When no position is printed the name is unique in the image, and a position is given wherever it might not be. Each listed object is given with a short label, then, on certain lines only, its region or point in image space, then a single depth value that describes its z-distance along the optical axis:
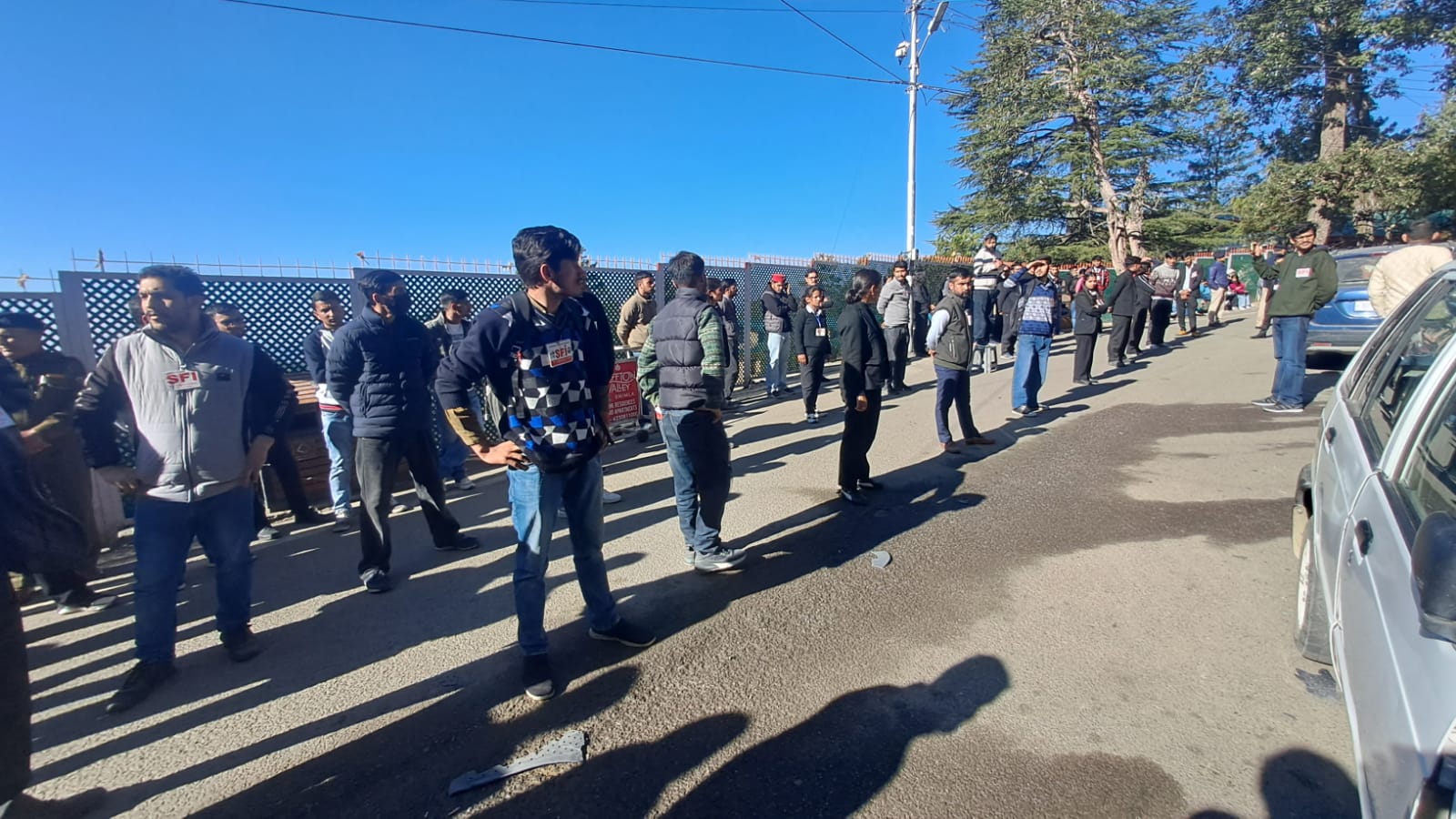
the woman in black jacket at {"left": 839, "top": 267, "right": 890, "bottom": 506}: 5.24
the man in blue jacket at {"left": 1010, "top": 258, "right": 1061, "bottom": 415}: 7.87
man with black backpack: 2.92
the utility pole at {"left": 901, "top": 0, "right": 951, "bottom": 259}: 18.81
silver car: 1.32
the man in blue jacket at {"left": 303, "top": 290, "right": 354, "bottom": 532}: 5.48
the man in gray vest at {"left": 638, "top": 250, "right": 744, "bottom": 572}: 4.02
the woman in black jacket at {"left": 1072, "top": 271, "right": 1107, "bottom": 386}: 9.86
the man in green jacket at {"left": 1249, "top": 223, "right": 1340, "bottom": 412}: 6.97
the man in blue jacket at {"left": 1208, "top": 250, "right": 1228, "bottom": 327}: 16.42
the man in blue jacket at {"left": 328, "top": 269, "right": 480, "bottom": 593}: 4.15
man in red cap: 10.31
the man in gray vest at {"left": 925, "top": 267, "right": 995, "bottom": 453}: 6.59
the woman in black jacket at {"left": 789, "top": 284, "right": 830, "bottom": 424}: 8.56
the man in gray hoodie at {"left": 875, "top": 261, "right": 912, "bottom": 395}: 9.91
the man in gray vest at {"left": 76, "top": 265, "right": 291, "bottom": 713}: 3.10
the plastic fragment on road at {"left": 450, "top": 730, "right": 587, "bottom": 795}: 2.48
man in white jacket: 5.66
